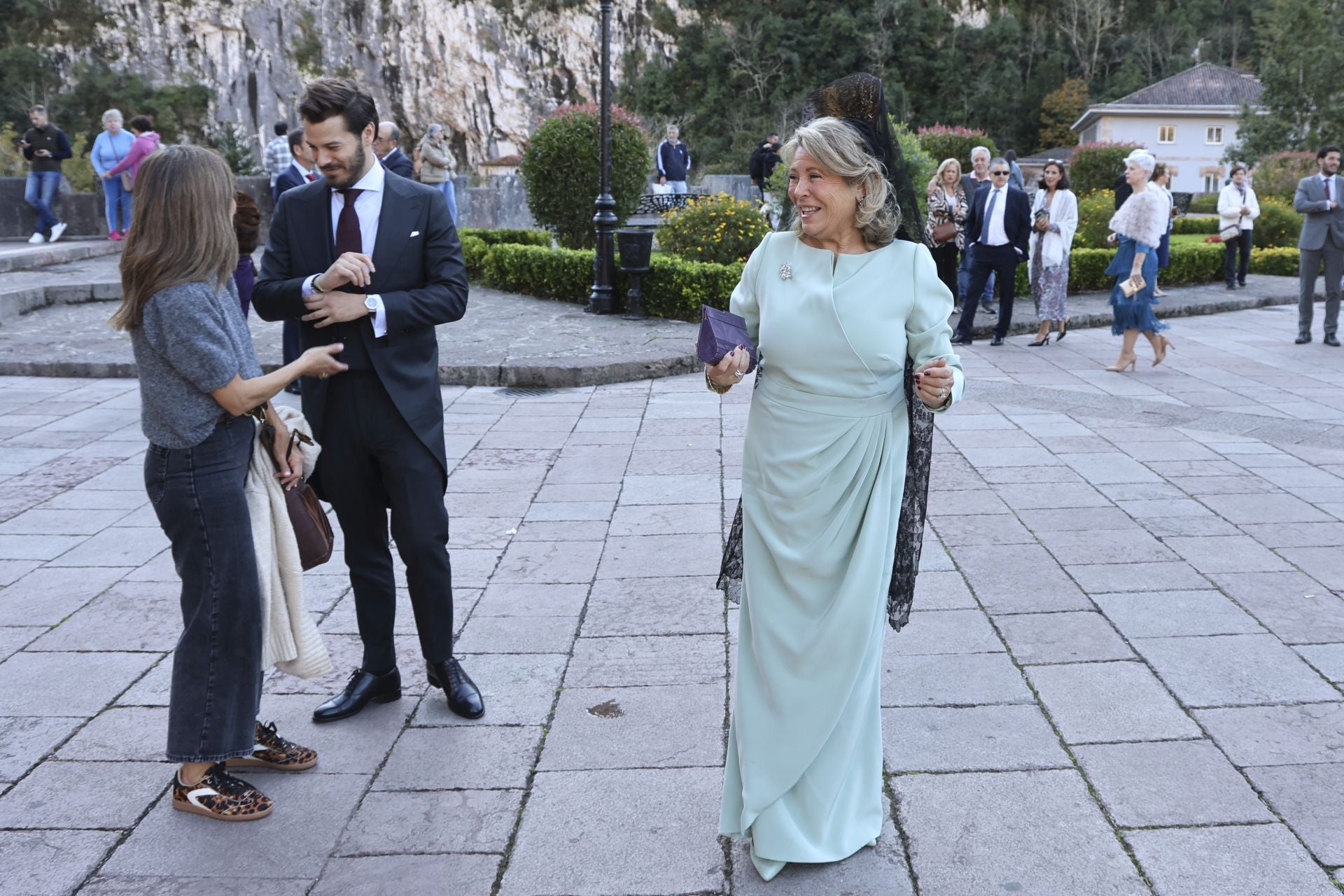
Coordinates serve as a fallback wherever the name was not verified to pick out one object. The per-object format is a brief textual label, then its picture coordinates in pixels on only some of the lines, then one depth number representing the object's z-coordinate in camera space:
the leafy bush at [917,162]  12.98
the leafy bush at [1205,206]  33.69
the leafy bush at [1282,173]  22.72
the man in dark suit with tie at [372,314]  3.07
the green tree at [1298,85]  38.44
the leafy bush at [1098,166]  24.45
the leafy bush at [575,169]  13.91
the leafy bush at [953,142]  24.47
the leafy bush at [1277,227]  18.58
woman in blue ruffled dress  8.65
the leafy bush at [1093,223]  16.67
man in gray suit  9.84
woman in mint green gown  2.54
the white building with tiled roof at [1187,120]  50.66
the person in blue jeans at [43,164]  14.70
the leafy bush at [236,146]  39.34
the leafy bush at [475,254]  14.94
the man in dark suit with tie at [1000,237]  10.23
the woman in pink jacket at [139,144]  13.59
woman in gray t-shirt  2.67
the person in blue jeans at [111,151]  14.38
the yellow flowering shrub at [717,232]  12.57
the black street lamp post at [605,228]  11.30
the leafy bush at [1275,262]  17.16
